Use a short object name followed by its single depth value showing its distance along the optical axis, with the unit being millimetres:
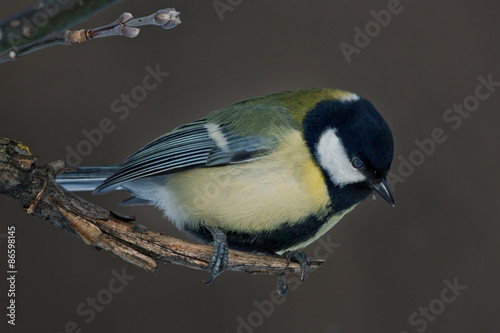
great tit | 2489
